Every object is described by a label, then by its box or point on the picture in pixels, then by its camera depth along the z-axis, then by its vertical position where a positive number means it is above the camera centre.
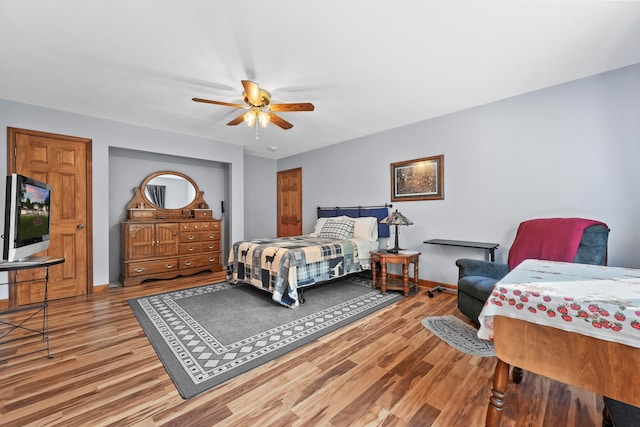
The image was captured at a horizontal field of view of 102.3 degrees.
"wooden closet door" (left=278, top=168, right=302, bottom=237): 5.84 +0.30
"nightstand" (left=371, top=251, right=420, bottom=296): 3.41 -0.67
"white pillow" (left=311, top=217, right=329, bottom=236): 4.68 -0.18
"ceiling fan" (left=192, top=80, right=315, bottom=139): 2.49 +1.16
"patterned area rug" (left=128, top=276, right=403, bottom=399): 1.88 -1.08
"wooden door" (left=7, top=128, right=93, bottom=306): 3.25 +0.22
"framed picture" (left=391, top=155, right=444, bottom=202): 3.72 +0.54
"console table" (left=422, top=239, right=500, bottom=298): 2.96 -0.36
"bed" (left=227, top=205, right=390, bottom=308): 3.01 -0.53
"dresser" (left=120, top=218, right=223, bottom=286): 4.03 -0.55
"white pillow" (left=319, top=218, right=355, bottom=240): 4.23 -0.23
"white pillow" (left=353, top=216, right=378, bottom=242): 4.18 -0.23
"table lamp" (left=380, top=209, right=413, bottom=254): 3.47 -0.07
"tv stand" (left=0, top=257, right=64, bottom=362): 1.84 -1.07
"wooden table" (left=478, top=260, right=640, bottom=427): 0.90 -0.45
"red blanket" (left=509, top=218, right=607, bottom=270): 2.26 -0.24
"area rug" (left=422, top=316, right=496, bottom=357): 2.08 -1.08
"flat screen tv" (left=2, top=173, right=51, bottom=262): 1.80 -0.01
